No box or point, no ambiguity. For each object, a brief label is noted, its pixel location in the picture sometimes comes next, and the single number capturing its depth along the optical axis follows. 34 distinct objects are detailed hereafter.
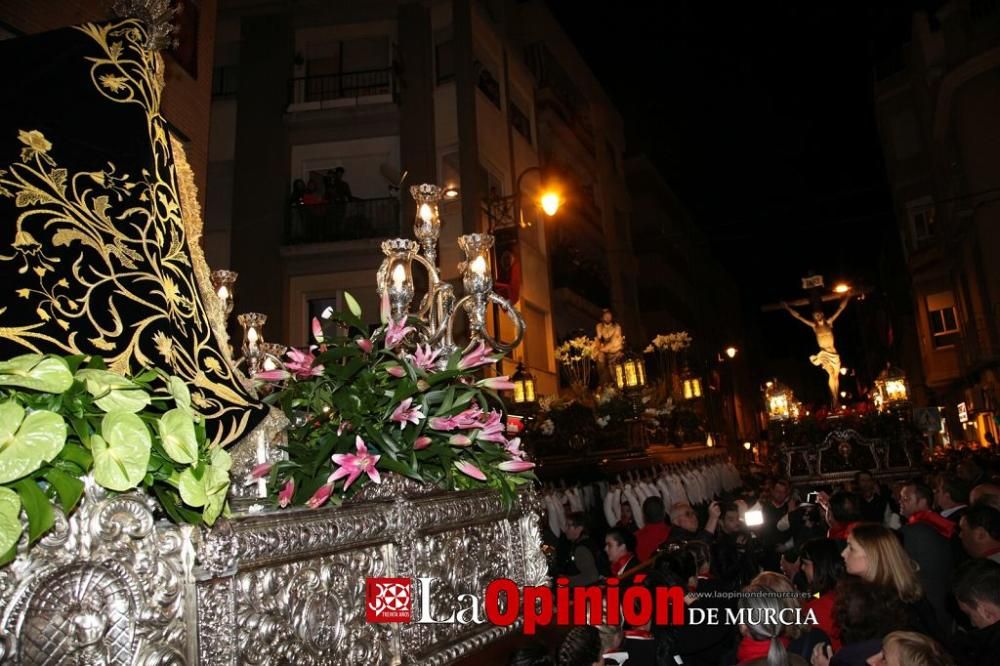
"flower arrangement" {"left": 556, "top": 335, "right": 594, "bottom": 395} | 16.01
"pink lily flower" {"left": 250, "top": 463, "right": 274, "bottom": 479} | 2.12
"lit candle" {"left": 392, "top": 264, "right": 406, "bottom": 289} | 3.46
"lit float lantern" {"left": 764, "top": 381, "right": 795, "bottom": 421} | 17.15
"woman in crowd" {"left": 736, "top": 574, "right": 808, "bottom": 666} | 3.02
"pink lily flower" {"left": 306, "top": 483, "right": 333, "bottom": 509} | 1.96
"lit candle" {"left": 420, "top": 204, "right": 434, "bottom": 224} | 4.27
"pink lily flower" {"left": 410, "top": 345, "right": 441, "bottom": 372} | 2.65
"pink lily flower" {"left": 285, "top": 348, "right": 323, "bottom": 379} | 2.55
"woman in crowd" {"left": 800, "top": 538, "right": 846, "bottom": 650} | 3.91
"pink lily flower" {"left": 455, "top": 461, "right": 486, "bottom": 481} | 2.44
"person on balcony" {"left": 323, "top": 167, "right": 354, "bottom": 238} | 15.42
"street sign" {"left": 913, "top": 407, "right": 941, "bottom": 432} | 15.97
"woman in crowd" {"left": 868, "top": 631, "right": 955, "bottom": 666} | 2.47
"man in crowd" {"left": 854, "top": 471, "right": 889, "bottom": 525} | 8.27
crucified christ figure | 17.02
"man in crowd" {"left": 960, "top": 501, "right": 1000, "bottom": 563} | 4.55
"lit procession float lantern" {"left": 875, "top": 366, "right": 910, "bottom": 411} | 15.69
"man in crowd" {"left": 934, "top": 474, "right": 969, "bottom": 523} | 6.03
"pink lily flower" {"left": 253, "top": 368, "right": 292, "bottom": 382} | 2.57
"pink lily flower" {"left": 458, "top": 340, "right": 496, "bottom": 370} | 2.72
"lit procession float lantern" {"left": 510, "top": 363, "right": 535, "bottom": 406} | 11.42
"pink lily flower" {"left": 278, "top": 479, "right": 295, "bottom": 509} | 2.00
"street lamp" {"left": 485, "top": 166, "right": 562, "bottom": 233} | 8.92
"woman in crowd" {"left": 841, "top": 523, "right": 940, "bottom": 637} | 3.52
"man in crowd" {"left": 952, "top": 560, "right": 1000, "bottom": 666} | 3.41
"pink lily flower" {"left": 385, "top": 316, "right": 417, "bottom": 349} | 2.62
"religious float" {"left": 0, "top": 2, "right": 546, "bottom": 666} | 1.33
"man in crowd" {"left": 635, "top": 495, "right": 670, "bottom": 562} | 6.33
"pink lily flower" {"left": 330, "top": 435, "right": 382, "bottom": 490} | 2.06
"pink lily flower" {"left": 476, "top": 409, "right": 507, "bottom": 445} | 2.63
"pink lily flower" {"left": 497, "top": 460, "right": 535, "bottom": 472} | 2.68
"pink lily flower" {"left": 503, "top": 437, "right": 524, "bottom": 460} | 2.76
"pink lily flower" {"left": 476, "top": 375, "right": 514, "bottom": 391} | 2.74
